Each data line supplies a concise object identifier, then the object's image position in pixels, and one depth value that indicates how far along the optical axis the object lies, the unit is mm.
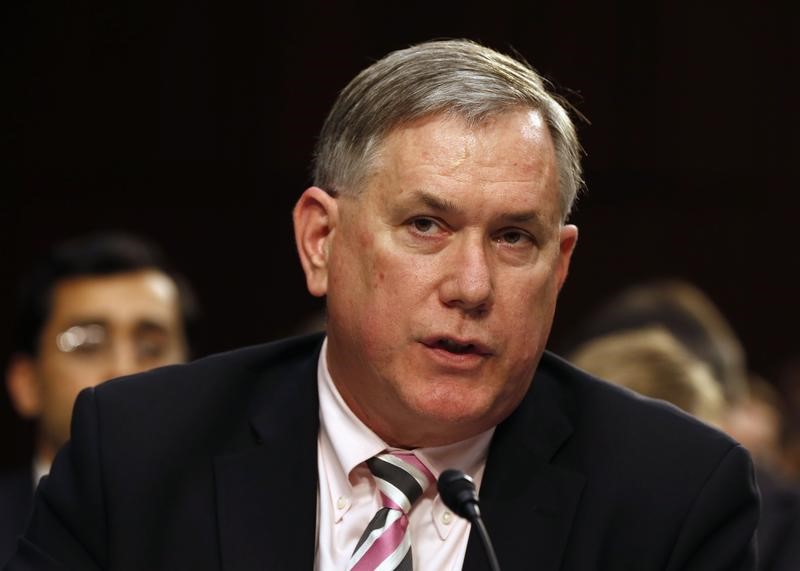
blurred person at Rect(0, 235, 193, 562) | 7074
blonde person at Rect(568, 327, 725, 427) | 6652
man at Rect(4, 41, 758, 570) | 4176
